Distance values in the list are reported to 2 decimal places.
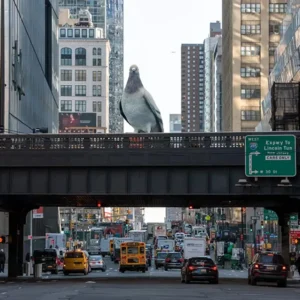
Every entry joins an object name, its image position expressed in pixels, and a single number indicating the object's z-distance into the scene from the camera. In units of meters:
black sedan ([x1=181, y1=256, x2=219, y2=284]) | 44.94
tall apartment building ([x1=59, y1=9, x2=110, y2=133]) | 185.88
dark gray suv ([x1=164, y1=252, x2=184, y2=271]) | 74.19
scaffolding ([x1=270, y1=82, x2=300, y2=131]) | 81.44
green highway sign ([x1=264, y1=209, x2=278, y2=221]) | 84.31
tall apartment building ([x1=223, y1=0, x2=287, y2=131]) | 153.75
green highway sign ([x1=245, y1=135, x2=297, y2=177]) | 43.50
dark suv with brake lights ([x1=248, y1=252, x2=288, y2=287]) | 42.56
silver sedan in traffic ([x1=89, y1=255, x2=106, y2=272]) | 73.94
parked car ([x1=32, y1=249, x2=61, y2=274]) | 68.02
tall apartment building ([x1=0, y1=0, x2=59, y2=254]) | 68.94
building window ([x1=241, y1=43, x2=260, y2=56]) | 154.25
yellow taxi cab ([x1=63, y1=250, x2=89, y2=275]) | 63.53
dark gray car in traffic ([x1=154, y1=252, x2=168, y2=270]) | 80.81
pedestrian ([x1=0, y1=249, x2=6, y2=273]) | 64.72
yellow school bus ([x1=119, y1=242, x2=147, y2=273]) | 71.62
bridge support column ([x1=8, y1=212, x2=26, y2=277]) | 57.22
